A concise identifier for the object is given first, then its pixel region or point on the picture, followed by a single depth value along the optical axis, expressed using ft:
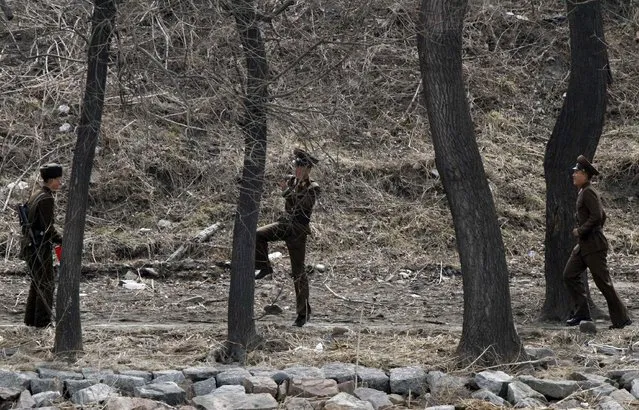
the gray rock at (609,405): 33.17
